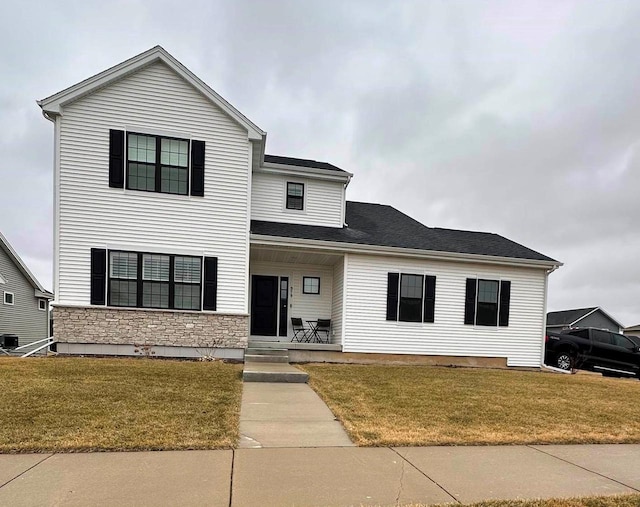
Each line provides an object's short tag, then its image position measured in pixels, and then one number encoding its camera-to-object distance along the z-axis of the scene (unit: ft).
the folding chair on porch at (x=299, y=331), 39.91
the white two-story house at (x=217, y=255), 32.01
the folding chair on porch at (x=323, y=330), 40.55
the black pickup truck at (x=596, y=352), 44.42
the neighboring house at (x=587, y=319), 110.73
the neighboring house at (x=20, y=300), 63.16
